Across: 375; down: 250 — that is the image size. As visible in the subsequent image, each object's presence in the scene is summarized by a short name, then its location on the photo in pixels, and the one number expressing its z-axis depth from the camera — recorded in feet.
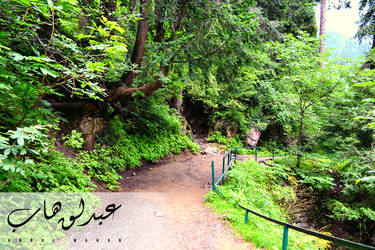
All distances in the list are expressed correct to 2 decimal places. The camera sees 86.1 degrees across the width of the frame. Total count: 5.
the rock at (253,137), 56.13
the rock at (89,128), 24.44
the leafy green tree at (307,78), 28.78
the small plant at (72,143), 18.61
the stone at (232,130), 54.95
